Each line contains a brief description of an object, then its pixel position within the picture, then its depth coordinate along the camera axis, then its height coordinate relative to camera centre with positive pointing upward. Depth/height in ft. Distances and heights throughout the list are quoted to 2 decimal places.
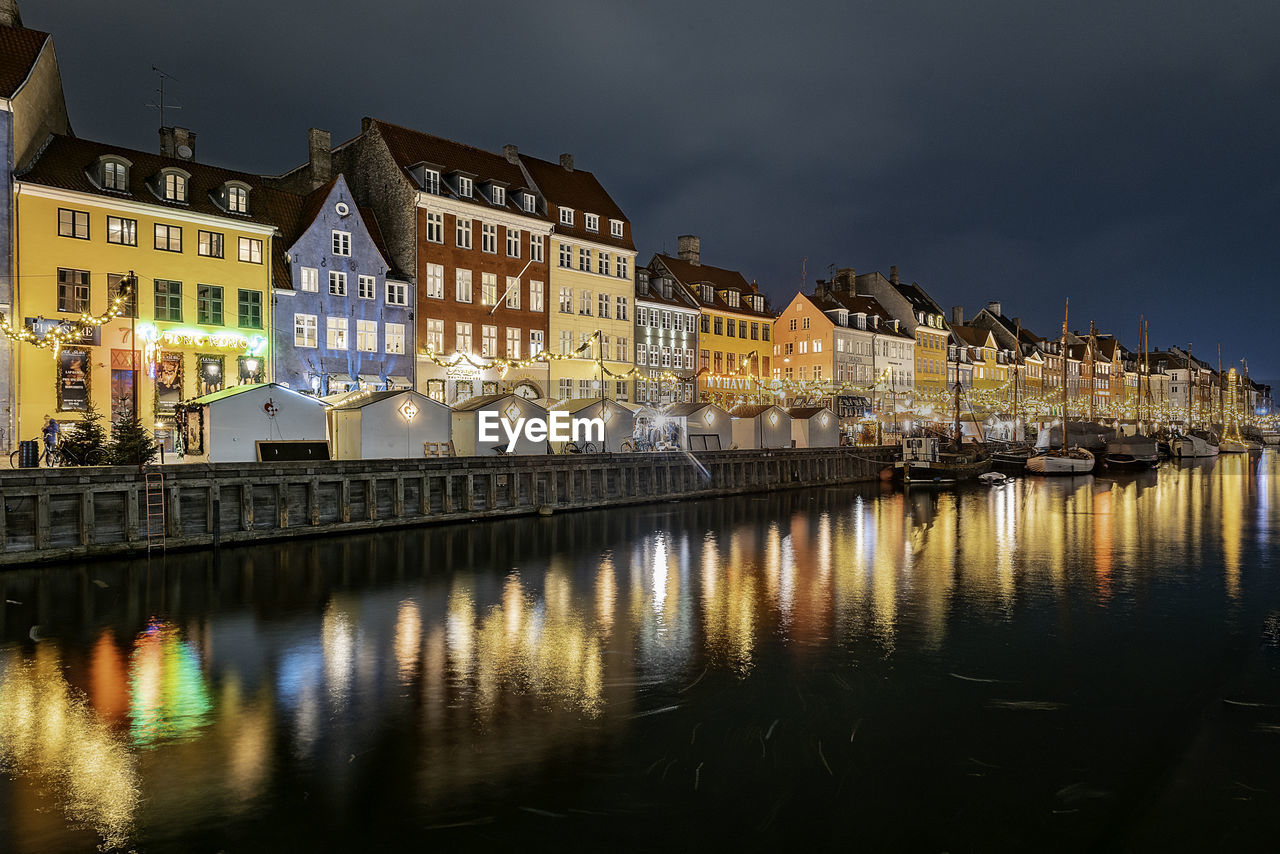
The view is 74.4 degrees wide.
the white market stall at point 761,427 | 162.61 +1.27
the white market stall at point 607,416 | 130.21 +3.11
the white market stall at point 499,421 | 114.62 +2.28
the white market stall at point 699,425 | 150.82 +1.69
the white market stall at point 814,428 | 175.52 +1.02
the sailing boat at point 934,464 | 171.32 -7.06
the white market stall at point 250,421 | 93.56 +2.28
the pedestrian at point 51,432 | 96.68 +1.41
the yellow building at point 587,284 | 170.60 +32.17
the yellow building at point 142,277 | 107.45 +23.12
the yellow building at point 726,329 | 213.15 +28.03
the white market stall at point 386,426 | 102.37 +1.61
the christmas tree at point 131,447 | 76.89 -0.40
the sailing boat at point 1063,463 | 206.49 -8.38
